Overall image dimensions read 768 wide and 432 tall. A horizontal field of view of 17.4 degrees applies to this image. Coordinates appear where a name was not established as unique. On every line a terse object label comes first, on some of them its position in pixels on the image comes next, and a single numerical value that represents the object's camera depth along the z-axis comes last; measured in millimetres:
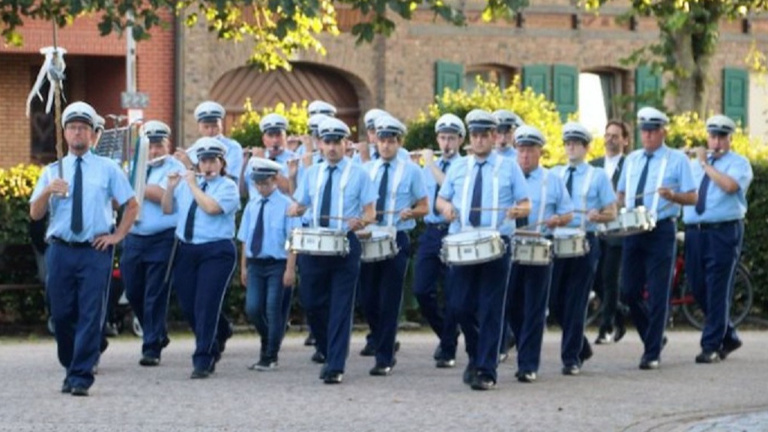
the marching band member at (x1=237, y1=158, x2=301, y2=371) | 19656
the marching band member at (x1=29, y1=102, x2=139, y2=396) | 16938
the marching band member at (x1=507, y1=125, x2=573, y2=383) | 18625
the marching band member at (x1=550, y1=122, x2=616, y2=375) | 19453
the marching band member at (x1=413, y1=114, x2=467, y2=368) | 20469
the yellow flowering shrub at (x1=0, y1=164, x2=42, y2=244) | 24250
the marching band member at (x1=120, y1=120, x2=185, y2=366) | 19891
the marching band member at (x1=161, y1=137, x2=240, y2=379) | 18688
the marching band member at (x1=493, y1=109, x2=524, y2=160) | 19984
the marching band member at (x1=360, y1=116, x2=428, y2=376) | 19562
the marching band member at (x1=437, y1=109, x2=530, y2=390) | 17812
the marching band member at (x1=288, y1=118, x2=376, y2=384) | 18375
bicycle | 25141
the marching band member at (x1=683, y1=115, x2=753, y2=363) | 20422
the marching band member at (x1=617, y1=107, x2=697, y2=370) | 19891
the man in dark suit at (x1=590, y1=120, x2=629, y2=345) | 21859
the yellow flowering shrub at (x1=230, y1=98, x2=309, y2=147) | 32156
